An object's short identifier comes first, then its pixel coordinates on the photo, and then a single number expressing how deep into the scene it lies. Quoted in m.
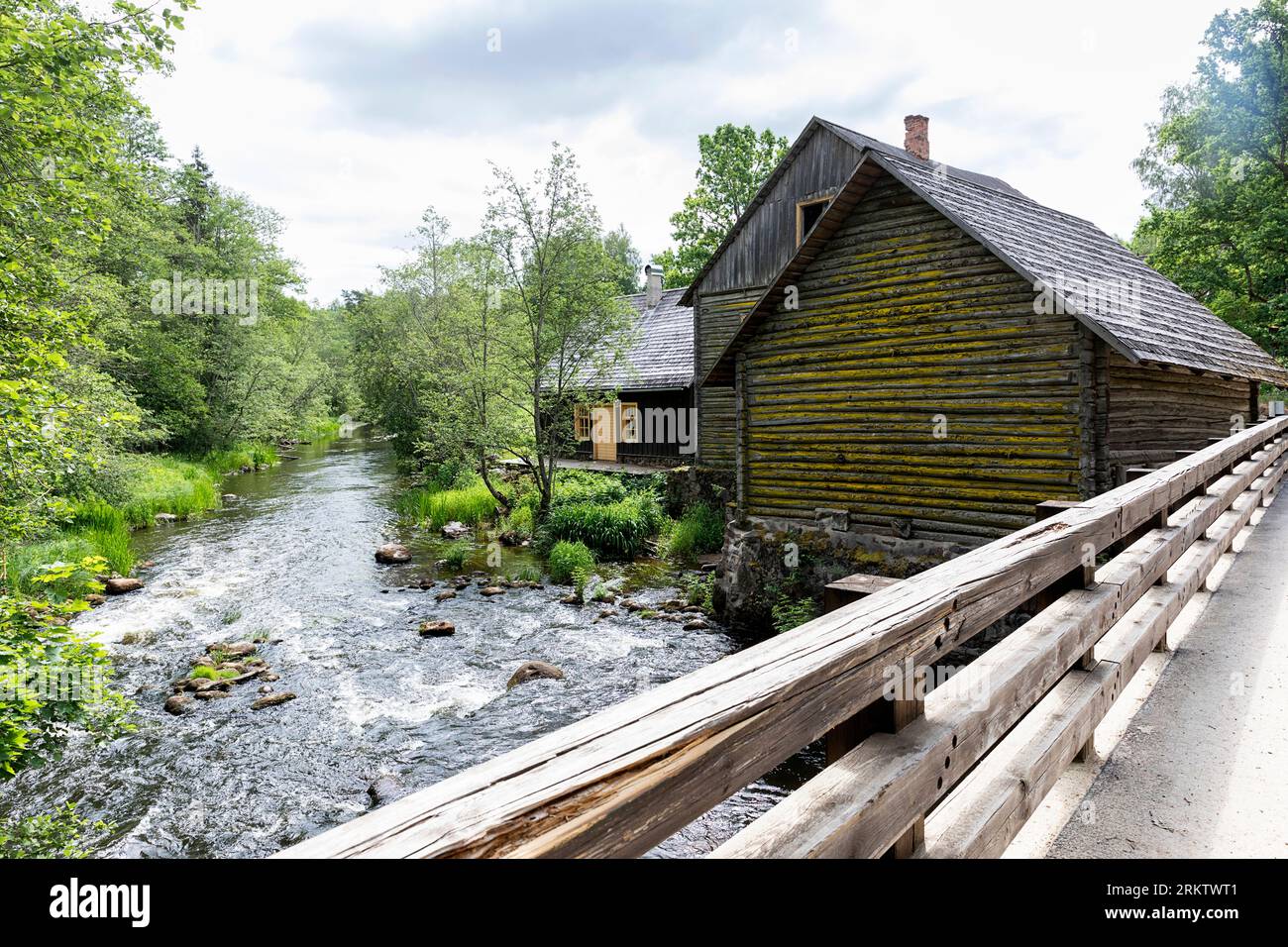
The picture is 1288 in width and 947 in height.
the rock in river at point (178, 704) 8.26
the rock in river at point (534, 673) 9.38
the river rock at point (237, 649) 9.86
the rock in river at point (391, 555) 15.12
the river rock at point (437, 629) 11.11
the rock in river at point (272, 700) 8.50
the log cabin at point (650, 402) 21.00
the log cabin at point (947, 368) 8.43
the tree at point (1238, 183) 21.64
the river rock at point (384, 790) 6.66
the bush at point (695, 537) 15.61
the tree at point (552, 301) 16.69
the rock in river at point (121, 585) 12.25
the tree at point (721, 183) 34.50
